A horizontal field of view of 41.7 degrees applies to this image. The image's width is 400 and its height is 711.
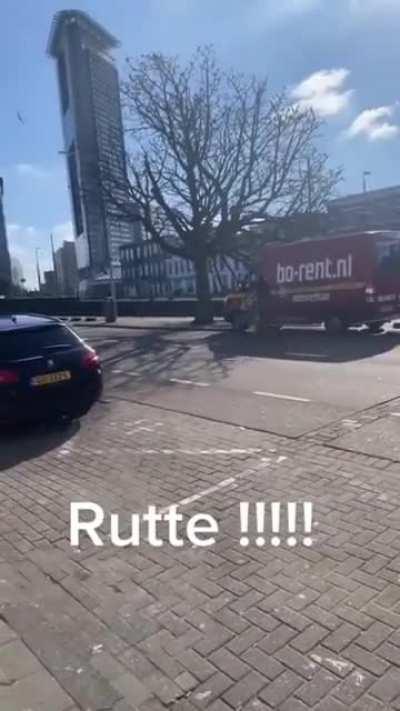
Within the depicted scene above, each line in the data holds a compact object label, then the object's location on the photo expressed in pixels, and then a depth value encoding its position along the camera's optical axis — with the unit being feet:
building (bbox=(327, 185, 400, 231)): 135.63
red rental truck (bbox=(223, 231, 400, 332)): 51.88
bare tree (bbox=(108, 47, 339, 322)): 82.23
